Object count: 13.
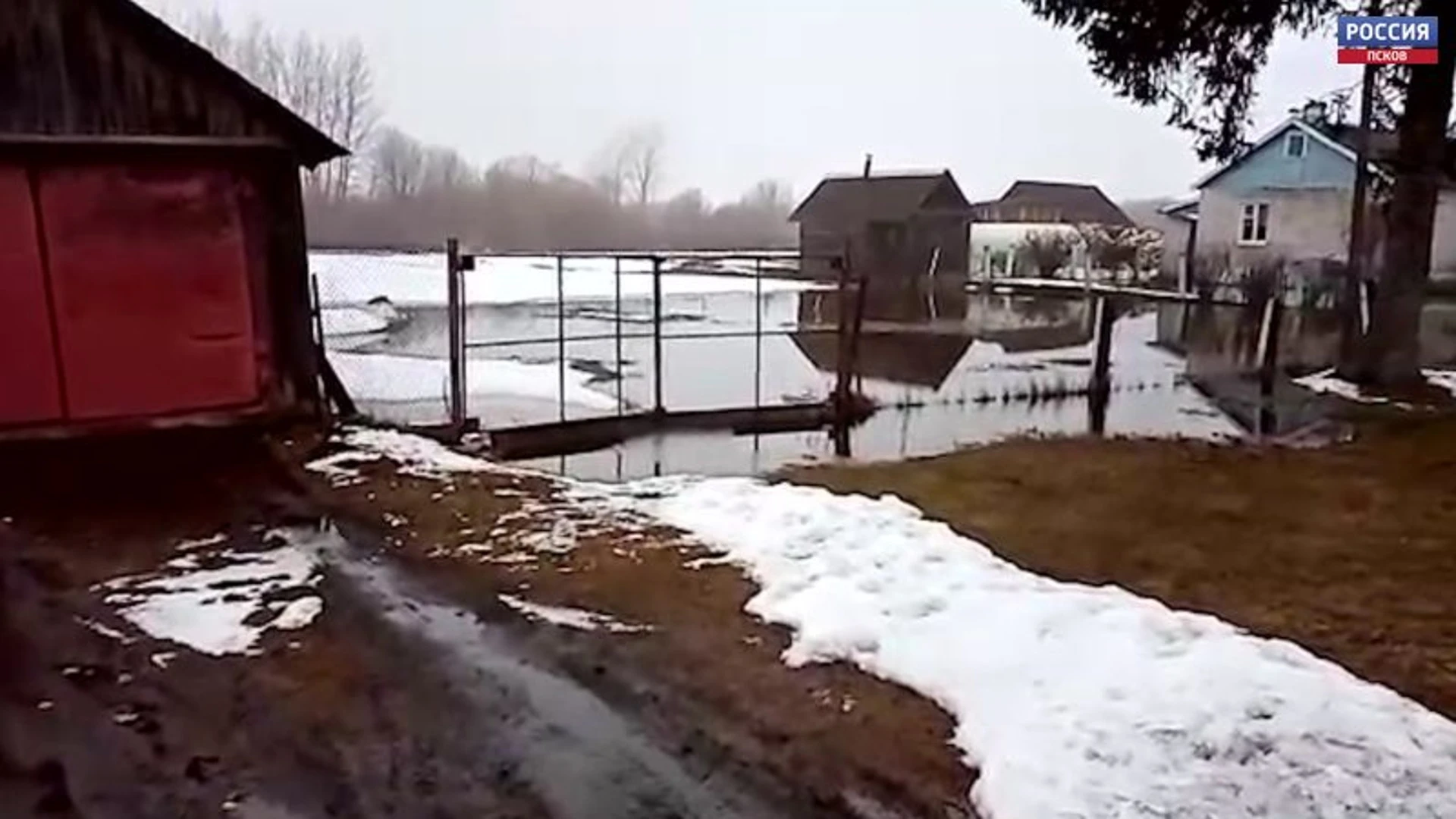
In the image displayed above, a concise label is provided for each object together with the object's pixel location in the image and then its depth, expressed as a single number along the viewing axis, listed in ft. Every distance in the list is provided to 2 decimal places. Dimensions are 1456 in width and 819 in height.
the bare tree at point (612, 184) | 260.66
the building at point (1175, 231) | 118.11
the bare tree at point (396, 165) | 166.30
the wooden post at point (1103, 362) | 48.65
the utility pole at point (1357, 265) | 49.00
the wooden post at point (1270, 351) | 49.34
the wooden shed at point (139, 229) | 26.68
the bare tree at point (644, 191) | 284.20
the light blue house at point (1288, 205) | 110.83
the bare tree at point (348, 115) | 179.83
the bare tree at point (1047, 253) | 129.49
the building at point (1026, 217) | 143.95
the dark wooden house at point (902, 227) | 137.90
